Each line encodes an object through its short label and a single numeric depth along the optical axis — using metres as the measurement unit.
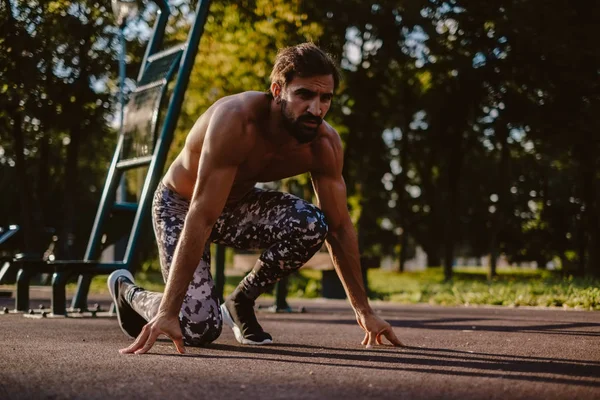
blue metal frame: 6.49
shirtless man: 3.91
